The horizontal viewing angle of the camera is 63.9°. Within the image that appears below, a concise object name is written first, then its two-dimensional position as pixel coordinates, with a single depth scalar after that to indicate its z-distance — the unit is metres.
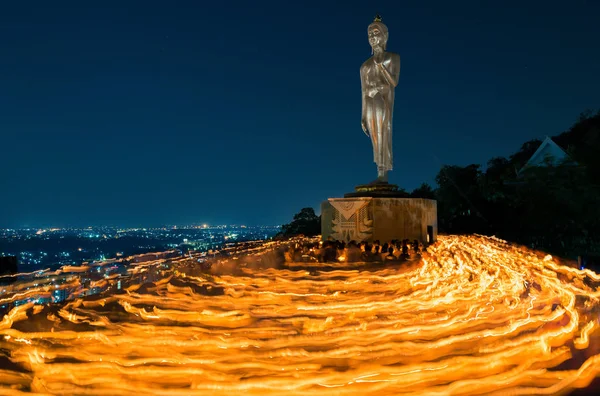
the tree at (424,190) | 22.54
